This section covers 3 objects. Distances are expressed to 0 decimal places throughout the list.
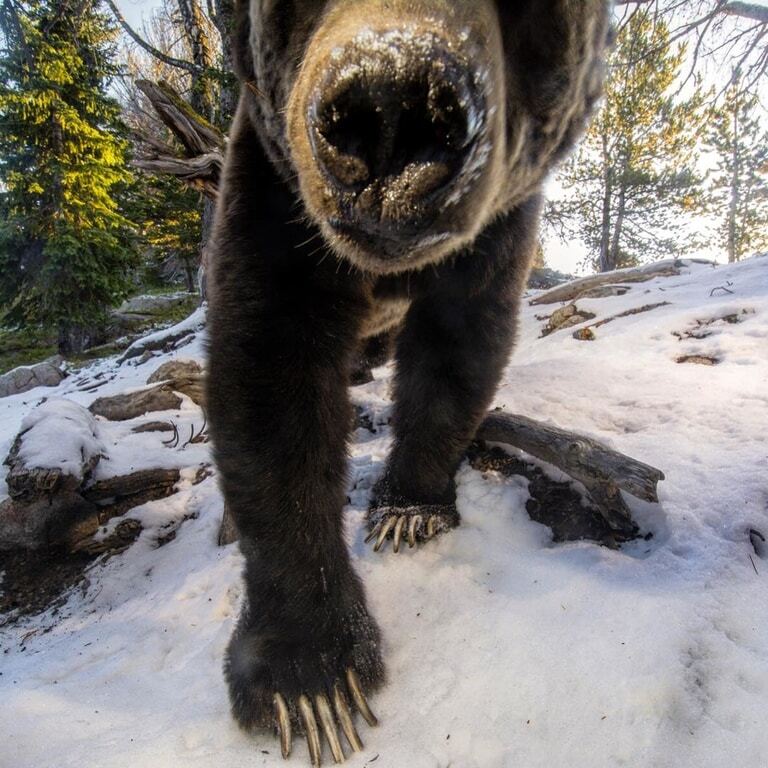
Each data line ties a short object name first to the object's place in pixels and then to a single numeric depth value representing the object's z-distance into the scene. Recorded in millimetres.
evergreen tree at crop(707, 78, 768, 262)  19719
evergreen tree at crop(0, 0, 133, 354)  10500
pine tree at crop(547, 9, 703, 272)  13211
